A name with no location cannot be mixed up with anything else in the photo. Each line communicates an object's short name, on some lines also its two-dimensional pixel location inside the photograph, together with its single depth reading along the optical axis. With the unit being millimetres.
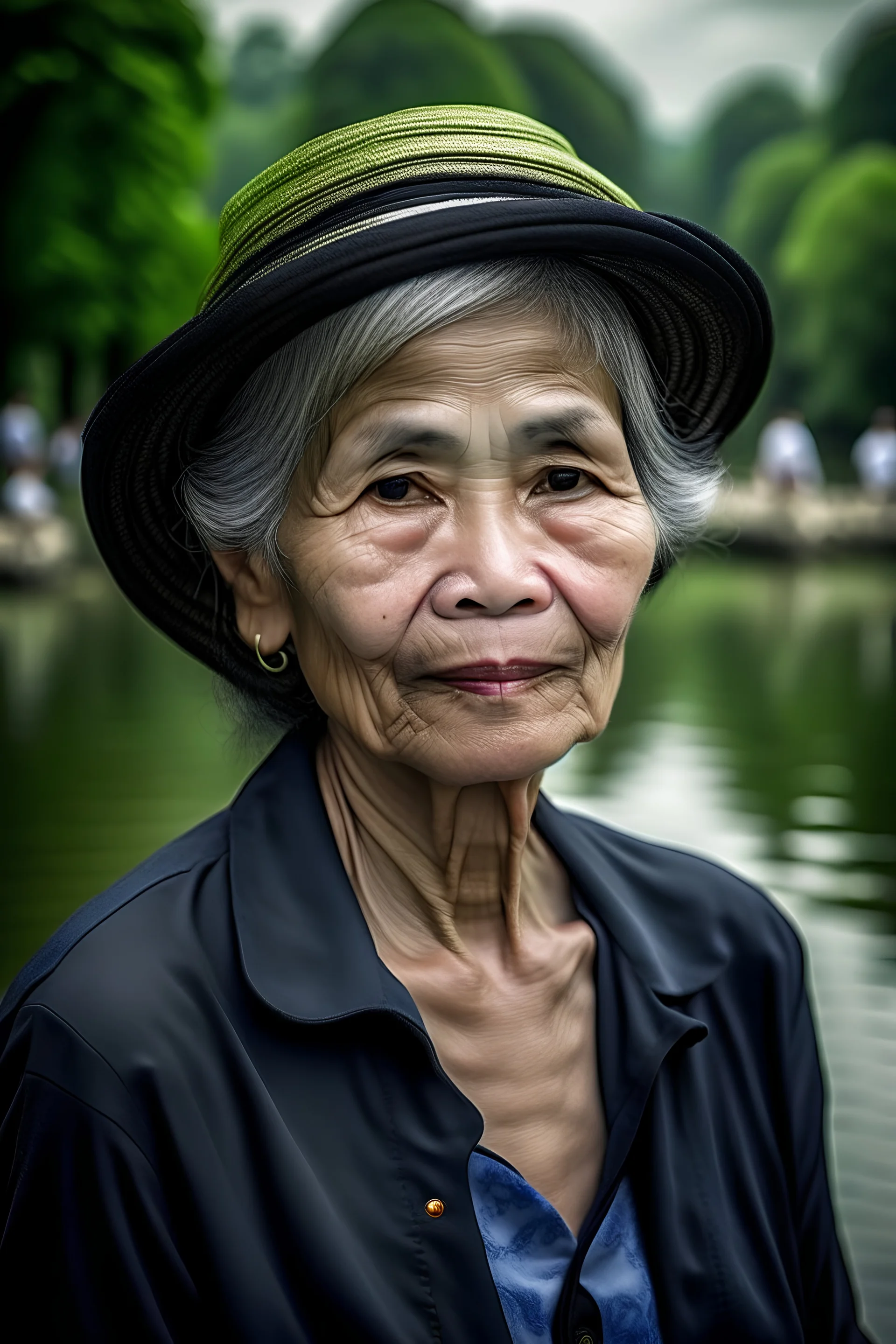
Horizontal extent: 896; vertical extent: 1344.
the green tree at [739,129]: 56188
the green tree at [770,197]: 43906
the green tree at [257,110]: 52719
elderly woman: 1374
